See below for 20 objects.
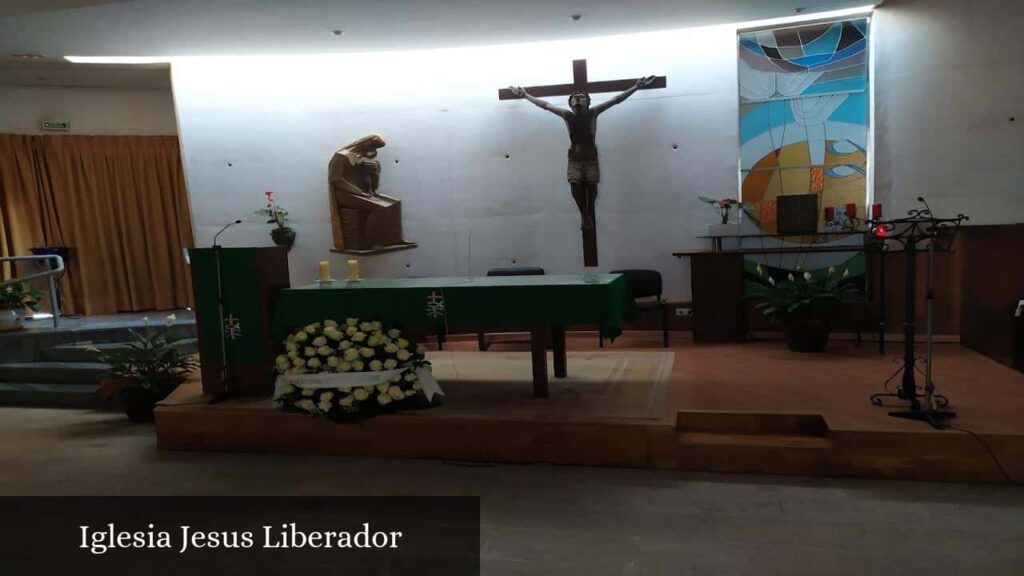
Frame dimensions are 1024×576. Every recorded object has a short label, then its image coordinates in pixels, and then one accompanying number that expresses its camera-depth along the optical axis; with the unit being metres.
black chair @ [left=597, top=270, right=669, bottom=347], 5.62
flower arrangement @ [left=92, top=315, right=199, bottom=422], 4.43
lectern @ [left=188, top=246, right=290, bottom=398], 3.85
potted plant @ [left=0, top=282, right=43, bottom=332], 5.64
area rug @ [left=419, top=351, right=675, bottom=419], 3.45
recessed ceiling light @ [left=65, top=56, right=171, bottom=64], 6.41
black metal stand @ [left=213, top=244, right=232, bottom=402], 3.87
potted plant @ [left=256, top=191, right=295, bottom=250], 6.55
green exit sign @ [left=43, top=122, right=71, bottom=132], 7.31
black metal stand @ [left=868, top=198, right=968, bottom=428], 2.95
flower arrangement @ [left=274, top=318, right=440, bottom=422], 3.46
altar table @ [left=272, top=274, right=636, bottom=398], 3.48
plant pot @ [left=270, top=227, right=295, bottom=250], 6.56
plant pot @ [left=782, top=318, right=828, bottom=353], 4.75
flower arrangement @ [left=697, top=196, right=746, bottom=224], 5.53
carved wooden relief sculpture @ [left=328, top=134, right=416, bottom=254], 6.31
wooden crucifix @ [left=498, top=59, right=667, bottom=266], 5.56
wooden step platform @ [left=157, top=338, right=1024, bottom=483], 2.88
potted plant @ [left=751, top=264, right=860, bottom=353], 4.75
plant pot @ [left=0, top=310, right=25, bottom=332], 5.63
